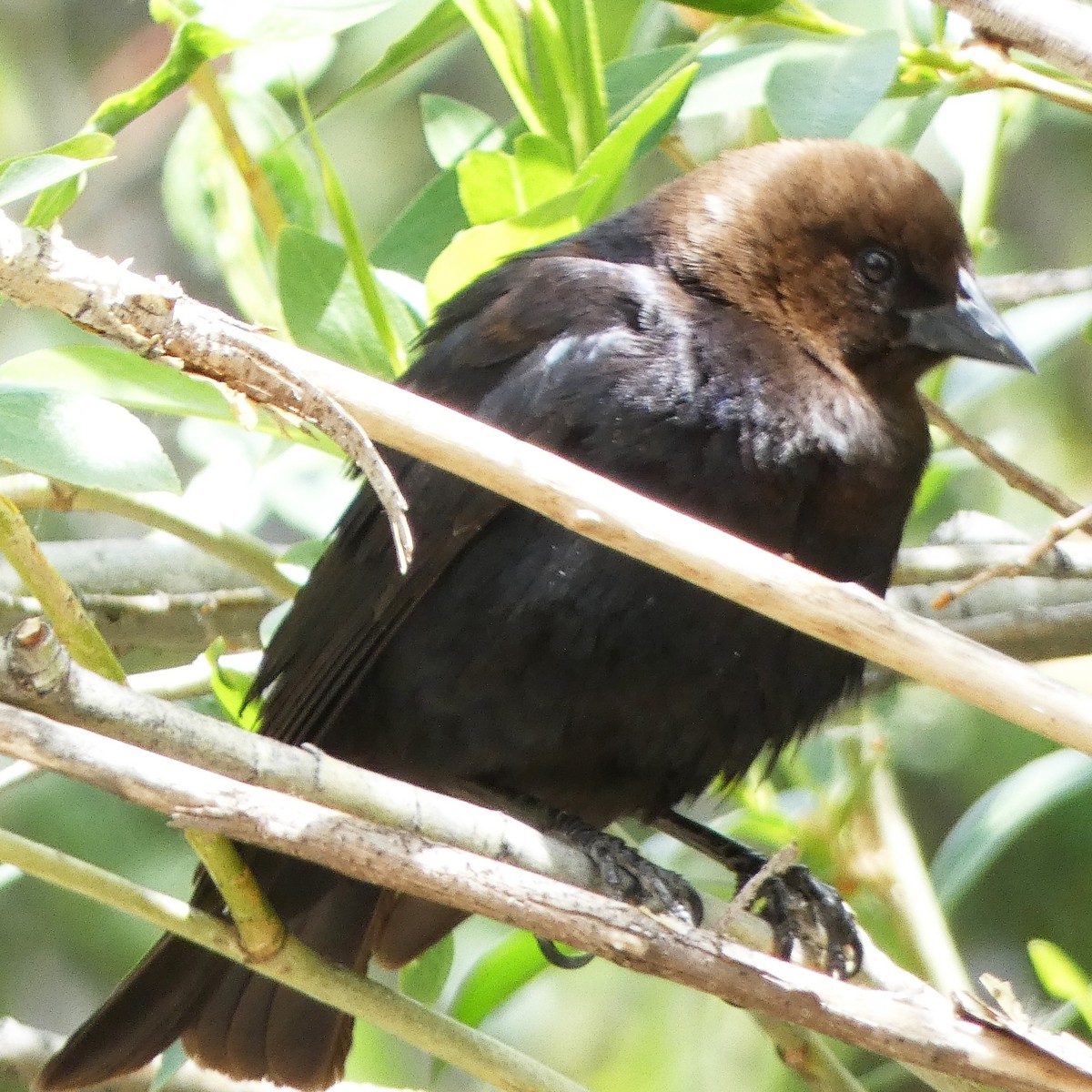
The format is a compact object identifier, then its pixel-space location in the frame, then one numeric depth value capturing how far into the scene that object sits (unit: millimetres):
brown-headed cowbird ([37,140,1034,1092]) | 4543
